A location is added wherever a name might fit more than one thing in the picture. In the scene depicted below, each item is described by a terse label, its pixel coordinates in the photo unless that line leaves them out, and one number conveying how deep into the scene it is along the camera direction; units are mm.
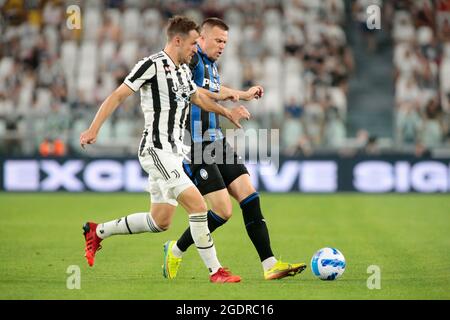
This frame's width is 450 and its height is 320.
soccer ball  17203
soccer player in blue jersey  17781
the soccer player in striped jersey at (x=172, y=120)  16547
